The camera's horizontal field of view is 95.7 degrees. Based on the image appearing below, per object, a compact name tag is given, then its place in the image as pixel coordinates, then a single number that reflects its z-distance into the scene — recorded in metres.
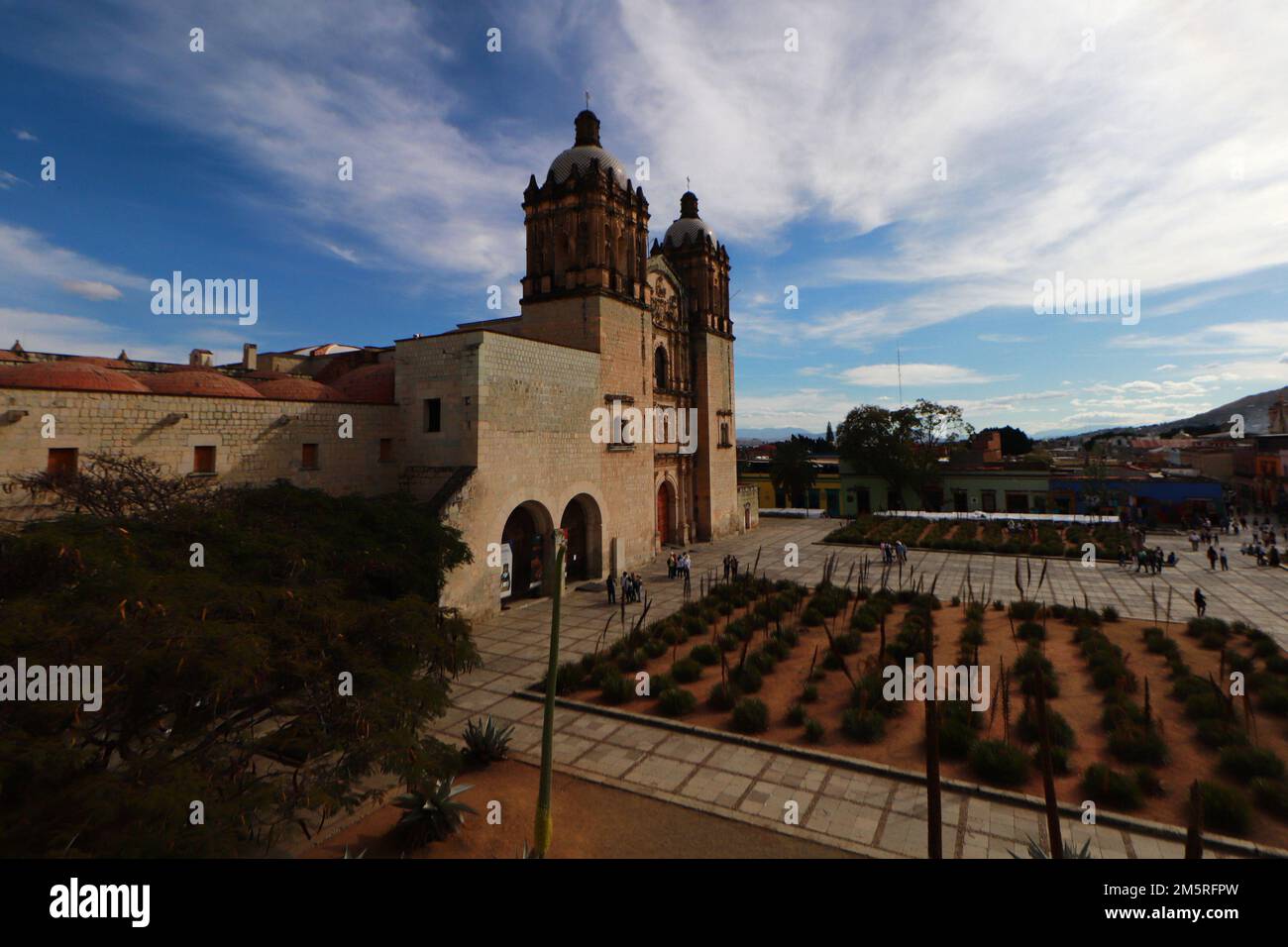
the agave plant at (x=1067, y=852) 7.23
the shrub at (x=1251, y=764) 9.35
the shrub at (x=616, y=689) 13.14
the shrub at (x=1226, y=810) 8.17
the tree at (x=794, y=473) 52.34
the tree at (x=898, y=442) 45.38
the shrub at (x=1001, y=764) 9.55
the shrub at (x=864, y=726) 11.18
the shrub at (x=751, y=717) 11.70
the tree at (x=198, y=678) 5.47
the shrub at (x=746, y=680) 13.56
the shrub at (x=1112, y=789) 8.83
